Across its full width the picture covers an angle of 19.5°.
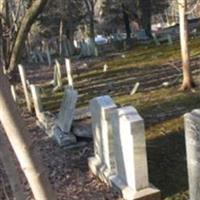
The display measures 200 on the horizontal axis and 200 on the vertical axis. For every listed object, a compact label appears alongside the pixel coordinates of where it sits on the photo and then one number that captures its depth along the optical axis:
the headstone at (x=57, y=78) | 15.94
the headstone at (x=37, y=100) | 11.73
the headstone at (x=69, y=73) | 14.13
